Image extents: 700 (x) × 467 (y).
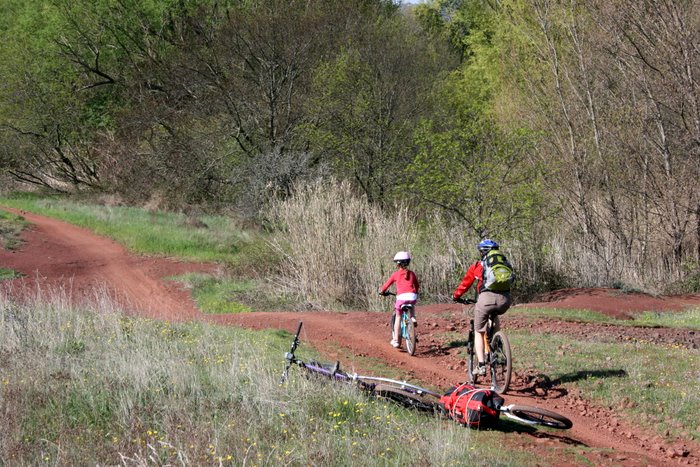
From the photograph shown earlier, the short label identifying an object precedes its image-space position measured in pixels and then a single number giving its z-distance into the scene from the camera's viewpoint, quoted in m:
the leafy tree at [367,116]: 29.64
